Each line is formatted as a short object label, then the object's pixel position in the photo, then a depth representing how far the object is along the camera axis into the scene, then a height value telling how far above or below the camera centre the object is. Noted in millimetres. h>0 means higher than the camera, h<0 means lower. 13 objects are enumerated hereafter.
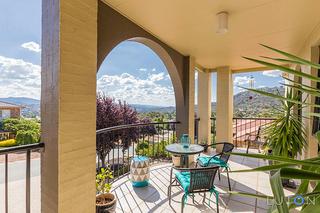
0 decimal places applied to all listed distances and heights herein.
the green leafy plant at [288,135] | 2850 -441
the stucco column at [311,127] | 2984 -322
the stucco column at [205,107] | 5852 -35
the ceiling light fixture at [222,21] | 2359 +1096
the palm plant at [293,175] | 419 -175
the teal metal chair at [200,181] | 2021 -839
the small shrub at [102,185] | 2205 -962
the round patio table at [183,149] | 2763 -689
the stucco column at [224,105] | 5562 +36
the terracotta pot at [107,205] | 1996 -1100
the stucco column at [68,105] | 1510 -6
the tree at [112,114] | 7348 -371
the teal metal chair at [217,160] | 2975 -906
